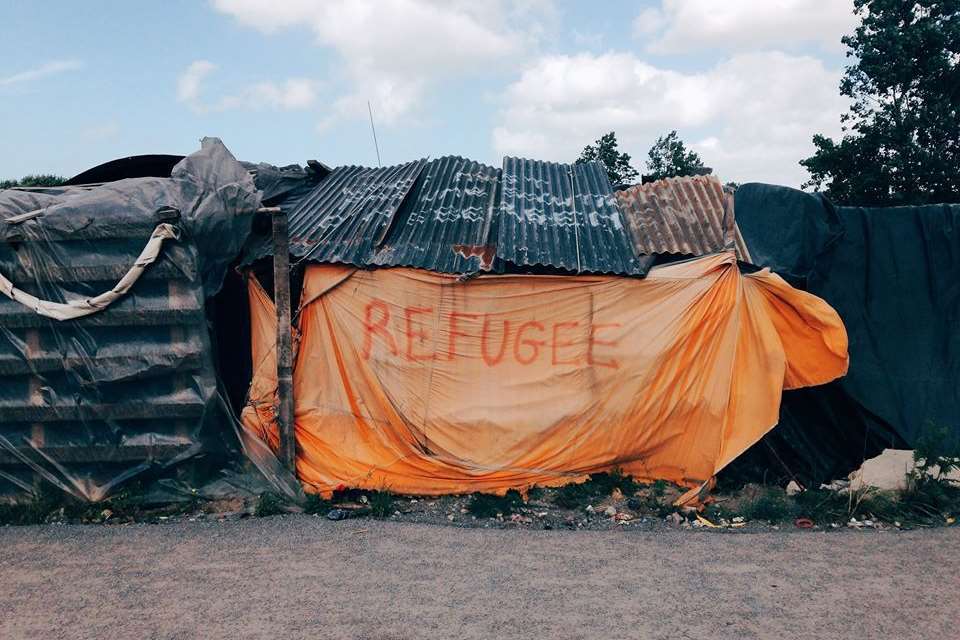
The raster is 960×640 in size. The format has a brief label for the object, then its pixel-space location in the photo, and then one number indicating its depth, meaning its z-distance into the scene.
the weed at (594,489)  5.99
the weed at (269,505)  5.79
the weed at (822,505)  5.60
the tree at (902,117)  16.33
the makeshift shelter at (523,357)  6.02
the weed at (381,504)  5.80
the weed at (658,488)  6.01
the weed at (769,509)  5.64
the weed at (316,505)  5.86
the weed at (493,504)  5.82
